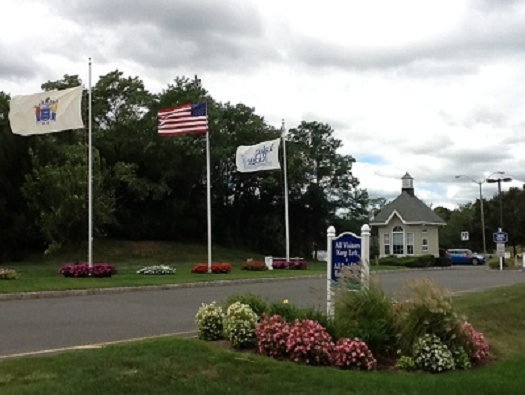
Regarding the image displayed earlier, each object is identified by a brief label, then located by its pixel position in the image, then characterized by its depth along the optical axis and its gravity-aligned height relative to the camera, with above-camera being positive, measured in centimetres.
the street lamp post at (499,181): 5612 +564
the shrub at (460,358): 934 -141
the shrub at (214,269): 3438 -62
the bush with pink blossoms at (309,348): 880 -117
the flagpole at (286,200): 4047 +311
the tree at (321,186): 6500 +633
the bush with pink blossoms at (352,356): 882 -129
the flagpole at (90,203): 2892 +224
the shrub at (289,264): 4147 -57
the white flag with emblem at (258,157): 3706 +527
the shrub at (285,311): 973 -80
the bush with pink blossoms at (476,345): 976 -133
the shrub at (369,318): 945 -89
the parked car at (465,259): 6575 -68
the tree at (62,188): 3638 +408
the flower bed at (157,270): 3306 -61
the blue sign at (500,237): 4409 +87
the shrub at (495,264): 4953 -92
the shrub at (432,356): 898 -133
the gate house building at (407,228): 6588 +231
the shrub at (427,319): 938 -89
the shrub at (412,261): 5347 -65
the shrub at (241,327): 945 -97
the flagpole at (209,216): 3434 +196
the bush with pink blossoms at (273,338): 895 -106
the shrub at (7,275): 2600 -56
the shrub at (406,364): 902 -142
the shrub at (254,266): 3866 -58
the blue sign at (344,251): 1108 +4
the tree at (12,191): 4984 +495
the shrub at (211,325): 1021 -100
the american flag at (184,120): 3128 +608
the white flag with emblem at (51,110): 2789 +590
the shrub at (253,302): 1038 -70
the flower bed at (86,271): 2948 -52
